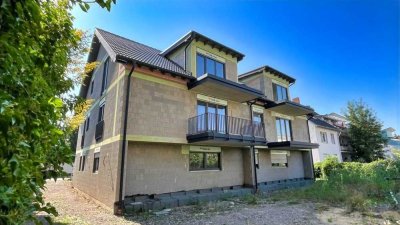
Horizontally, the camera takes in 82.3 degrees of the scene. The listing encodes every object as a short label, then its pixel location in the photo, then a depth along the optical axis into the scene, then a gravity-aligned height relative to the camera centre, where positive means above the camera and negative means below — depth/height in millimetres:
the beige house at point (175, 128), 10727 +2072
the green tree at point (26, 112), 1508 +403
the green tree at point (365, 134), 33969 +4752
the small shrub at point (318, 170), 24944 -455
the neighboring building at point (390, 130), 53875 +8196
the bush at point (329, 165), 23188 +72
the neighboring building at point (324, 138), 29125 +3582
